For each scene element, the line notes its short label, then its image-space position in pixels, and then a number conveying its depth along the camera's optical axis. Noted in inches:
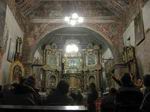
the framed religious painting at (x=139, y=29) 189.6
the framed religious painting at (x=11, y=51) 206.7
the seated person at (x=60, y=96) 76.8
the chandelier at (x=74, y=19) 256.3
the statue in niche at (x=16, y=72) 198.1
